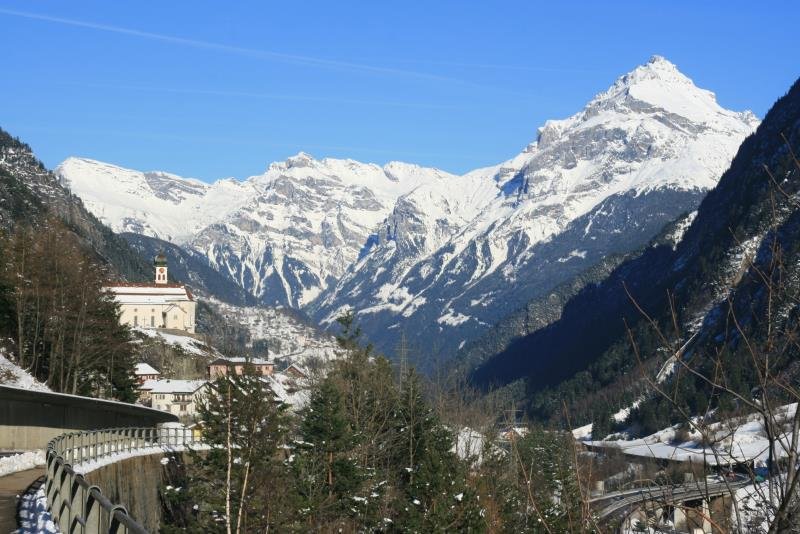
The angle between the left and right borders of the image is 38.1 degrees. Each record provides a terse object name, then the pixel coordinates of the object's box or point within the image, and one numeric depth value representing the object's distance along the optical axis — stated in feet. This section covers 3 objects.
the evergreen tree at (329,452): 188.55
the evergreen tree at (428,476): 181.37
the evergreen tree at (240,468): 136.98
